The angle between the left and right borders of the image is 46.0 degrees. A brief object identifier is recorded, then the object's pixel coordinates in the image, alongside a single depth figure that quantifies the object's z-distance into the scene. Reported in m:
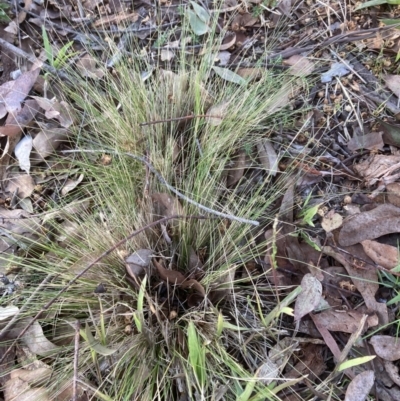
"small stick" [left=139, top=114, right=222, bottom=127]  0.47
